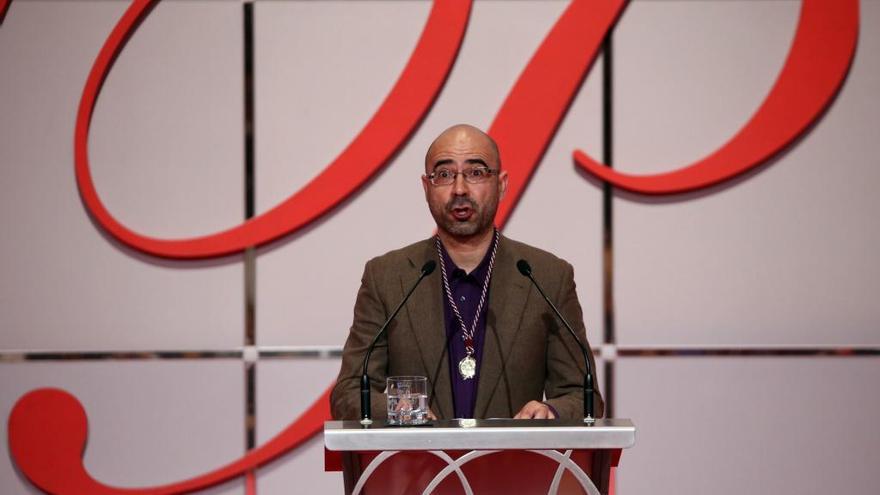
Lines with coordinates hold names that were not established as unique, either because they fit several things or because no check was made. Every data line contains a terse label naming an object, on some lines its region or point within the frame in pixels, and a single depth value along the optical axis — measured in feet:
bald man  21.60
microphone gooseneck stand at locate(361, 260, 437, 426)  20.09
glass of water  20.09
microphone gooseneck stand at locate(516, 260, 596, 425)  20.01
